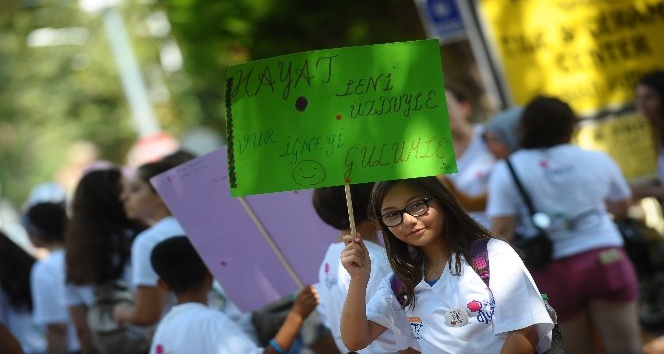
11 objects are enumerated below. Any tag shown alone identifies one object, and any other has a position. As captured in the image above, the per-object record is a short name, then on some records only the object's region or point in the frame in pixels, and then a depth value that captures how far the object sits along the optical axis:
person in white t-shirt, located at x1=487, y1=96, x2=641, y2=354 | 12.48
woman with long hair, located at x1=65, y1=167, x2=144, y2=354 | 13.51
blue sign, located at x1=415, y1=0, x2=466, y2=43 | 19.34
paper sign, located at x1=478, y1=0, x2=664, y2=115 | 18.57
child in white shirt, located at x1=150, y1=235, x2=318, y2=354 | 10.29
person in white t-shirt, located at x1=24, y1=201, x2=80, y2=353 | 15.14
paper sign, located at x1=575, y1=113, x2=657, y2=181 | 18.74
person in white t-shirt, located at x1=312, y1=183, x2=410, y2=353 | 9.54
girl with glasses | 8.04
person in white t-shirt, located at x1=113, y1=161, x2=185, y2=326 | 12.10
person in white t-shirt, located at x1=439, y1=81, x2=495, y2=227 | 15.03
